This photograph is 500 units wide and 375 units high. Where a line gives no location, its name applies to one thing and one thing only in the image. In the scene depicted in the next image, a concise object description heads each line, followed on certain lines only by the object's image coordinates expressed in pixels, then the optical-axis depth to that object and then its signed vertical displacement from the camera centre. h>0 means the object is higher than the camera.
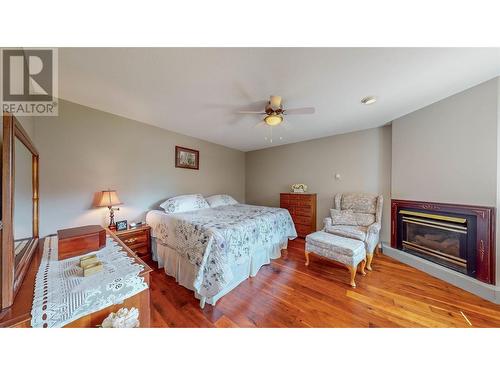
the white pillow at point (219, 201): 3.26 -0.30
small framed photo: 2.18 -0.54
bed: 1.57 -0.70
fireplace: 1.72 -0.63
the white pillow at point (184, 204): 2.51 -0.30
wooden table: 0.56 -0.47
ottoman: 1.90 -0.81
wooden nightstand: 2.12 -0.73
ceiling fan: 1.75 +0.86
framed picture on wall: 3.11 +0.59
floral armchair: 2.29 -0.54
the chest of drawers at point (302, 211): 3.39 -0.53
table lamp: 2.04 -0.18
